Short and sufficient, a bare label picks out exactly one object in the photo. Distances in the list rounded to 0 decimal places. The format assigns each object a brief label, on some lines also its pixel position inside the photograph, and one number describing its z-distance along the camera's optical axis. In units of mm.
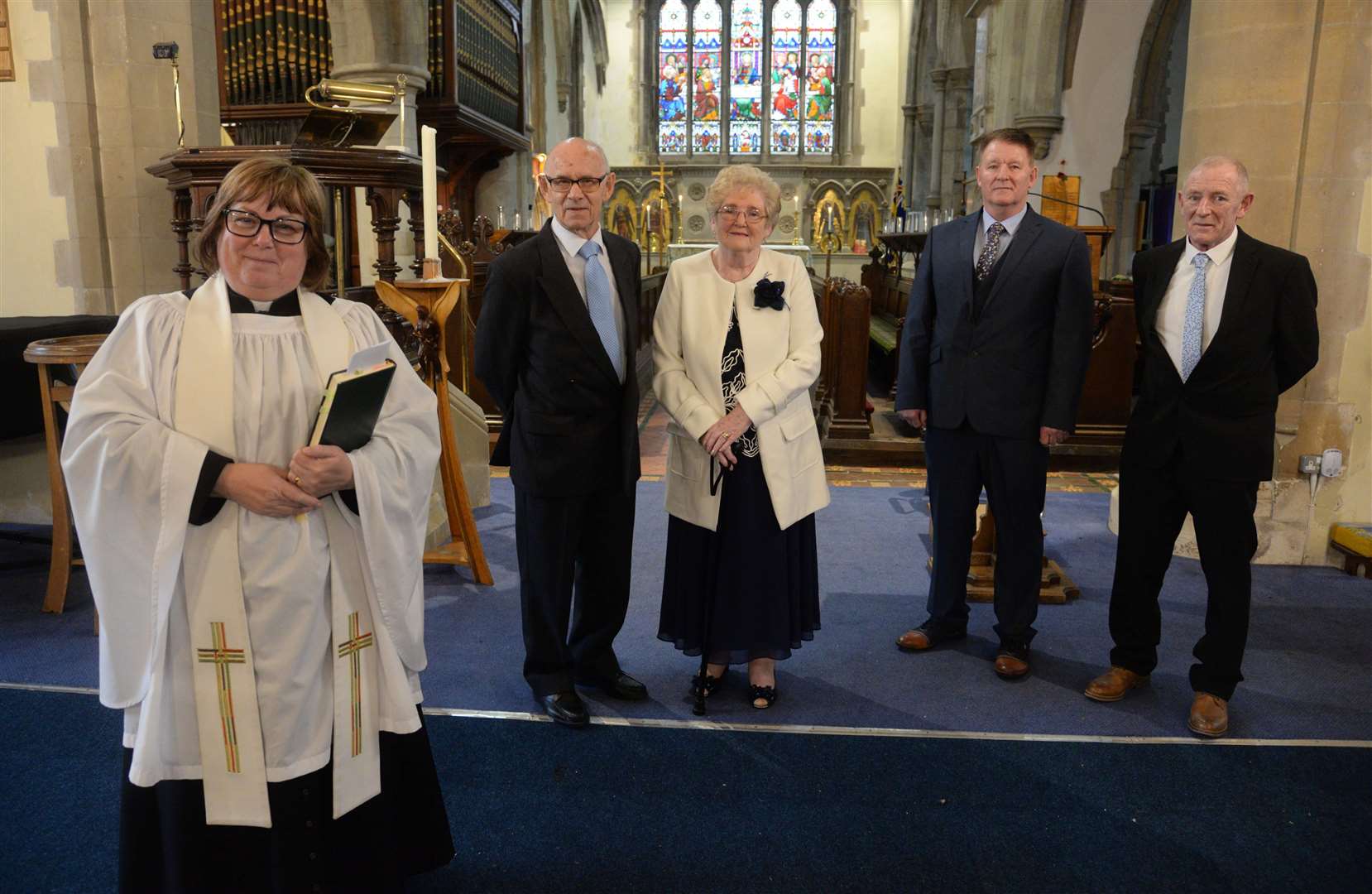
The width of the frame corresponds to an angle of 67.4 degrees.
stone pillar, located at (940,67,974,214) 13453
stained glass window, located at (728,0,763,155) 18609
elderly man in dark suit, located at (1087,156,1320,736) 2707
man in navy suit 2957
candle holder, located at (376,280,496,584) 3557
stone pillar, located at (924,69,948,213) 13574
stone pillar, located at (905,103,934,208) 15367
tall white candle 3102
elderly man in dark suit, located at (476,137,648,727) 2578
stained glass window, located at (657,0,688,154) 18578
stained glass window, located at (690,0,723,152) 18594
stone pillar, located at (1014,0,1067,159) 8641
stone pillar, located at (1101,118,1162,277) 8453
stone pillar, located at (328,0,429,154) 6621
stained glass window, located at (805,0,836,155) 18547
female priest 1598
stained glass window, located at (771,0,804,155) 18578
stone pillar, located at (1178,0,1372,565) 3934
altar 14270
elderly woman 2672
